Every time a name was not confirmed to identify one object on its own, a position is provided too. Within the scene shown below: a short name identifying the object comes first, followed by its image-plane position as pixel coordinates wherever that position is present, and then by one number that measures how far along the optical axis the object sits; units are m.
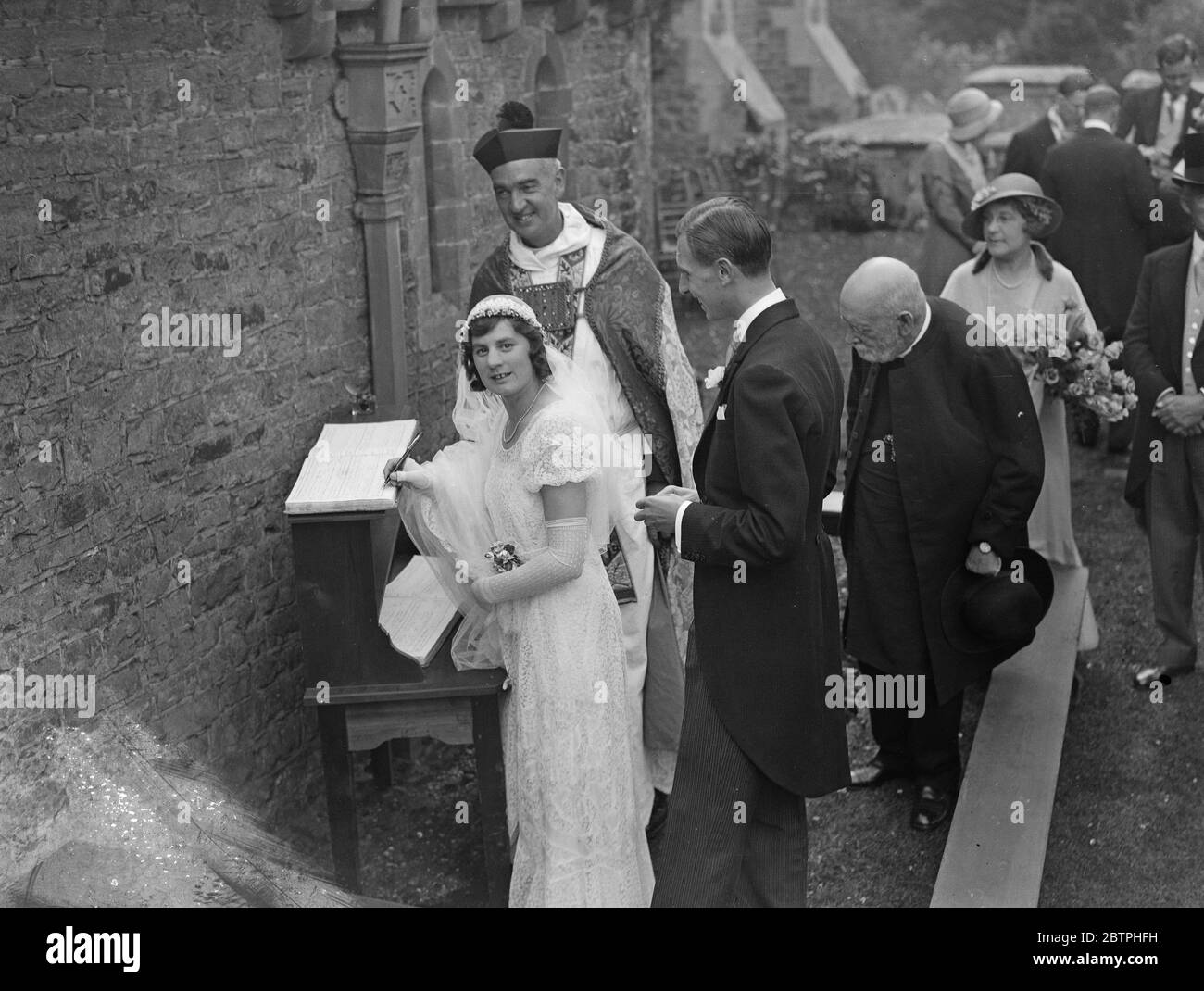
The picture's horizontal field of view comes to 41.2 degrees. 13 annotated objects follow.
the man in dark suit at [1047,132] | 11.00
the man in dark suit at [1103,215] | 9.59
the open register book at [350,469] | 5.27
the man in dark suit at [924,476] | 5.60
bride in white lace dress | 4.86
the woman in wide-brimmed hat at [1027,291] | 6.88
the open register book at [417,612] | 5.52
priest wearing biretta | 5.75
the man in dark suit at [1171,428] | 6.61
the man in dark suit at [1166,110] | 10.73
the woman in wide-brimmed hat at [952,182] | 9.95
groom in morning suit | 4.22
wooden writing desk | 5.31
